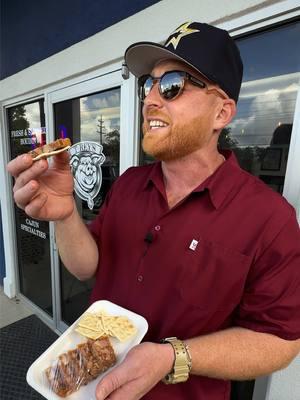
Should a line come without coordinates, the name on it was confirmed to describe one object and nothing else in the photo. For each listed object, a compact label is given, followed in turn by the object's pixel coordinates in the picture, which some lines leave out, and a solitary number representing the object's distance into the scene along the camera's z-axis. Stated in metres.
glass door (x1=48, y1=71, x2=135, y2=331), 1.66
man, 0.71
